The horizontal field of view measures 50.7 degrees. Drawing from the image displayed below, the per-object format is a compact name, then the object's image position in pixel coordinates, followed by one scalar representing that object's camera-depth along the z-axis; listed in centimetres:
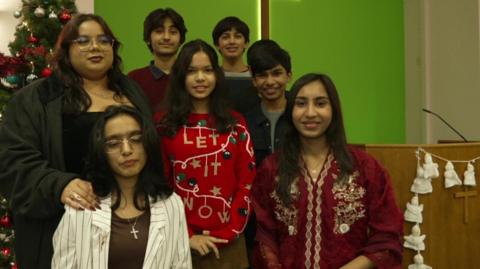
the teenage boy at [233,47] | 275
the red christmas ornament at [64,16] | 328
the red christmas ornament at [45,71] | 311
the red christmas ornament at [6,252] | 317
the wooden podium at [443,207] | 263
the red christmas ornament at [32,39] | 325
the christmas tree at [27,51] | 312
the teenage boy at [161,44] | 260
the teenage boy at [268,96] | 233
